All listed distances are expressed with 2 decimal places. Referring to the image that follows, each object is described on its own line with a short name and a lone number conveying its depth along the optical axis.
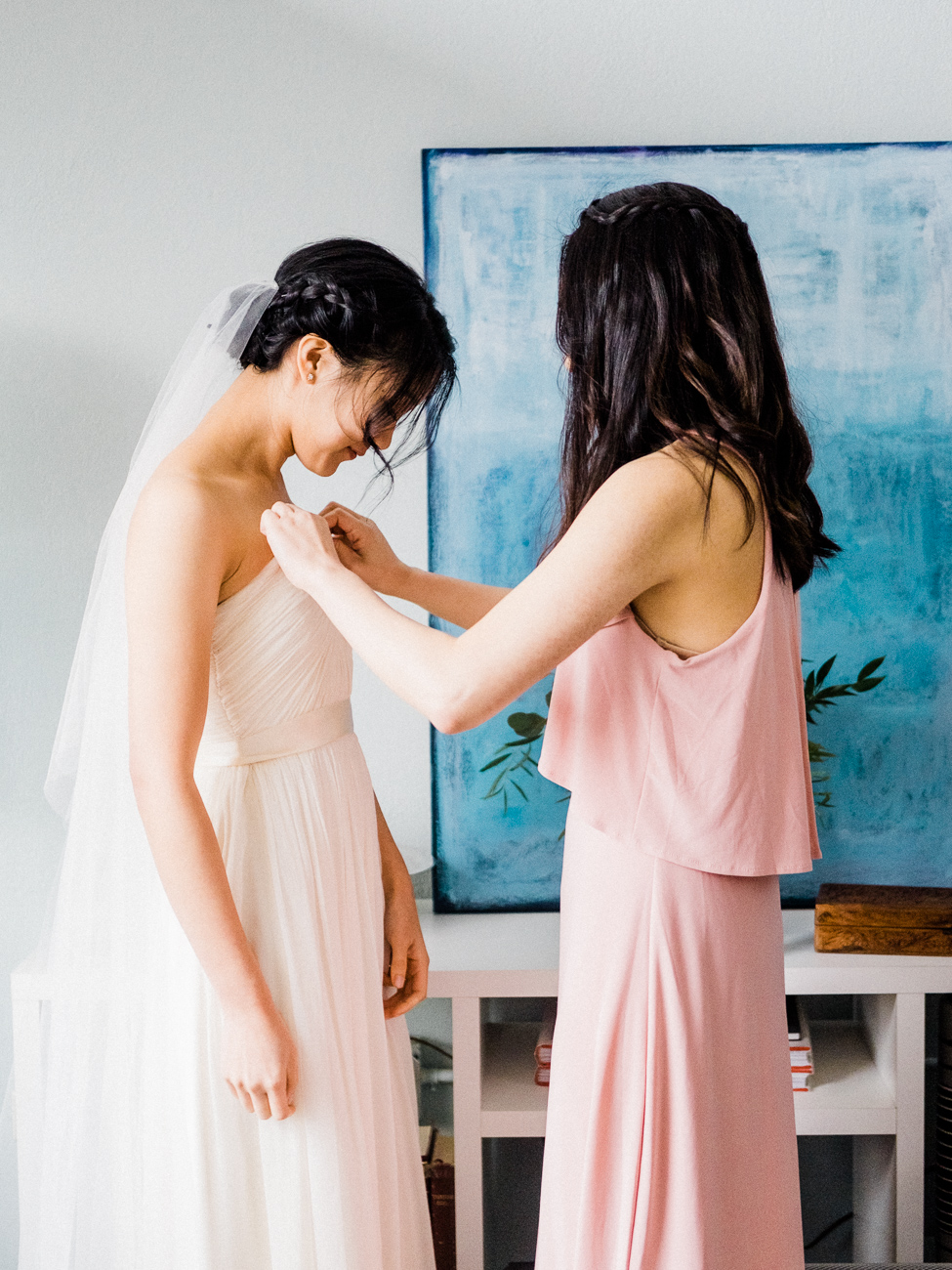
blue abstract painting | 1.96
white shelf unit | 1.70
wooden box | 1.74
